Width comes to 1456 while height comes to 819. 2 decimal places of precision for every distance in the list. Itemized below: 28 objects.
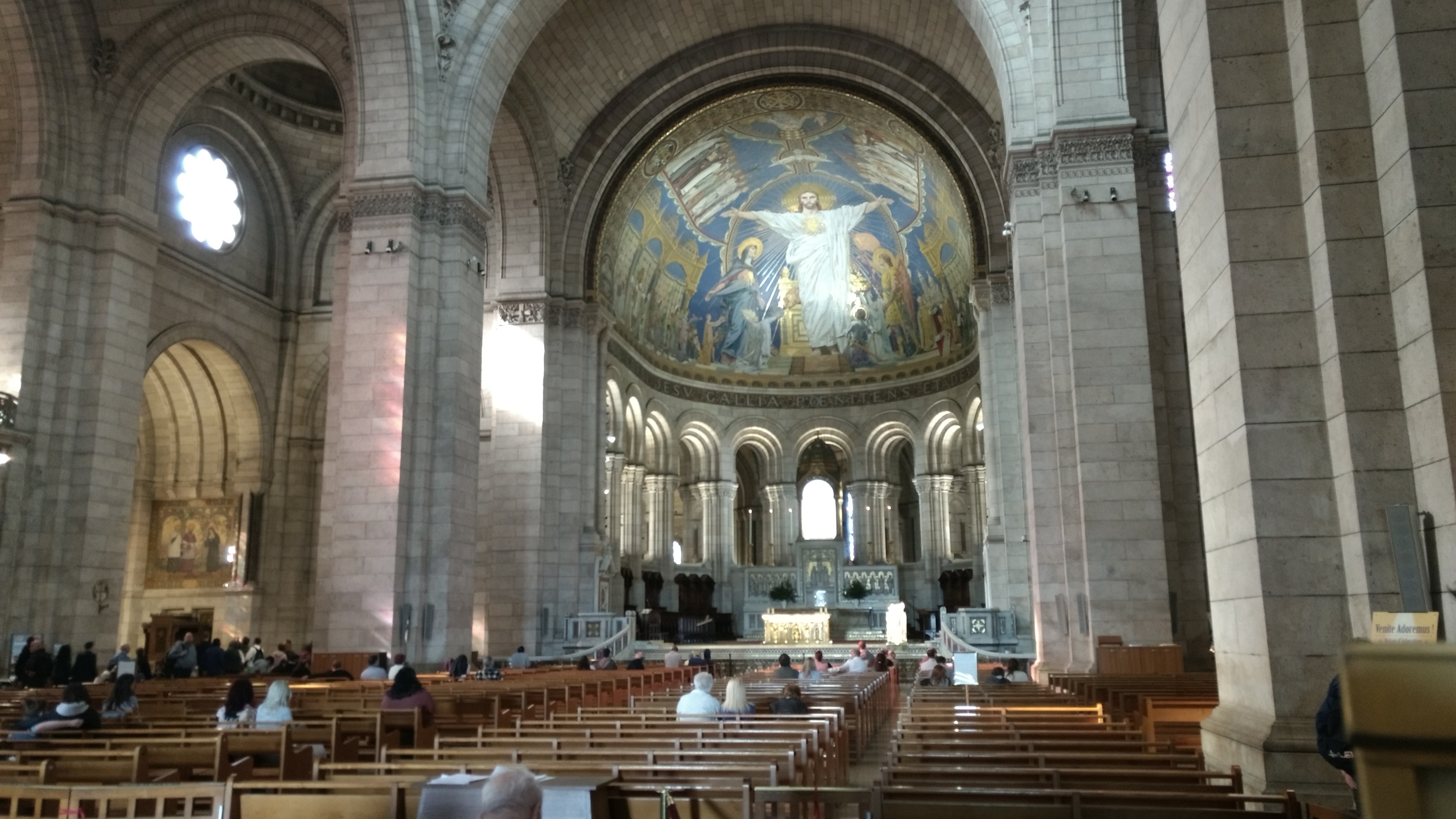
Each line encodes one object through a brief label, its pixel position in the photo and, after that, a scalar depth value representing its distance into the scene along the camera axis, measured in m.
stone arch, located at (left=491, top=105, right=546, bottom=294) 27.28
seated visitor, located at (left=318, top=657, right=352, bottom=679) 15.41
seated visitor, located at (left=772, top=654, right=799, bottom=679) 14.62
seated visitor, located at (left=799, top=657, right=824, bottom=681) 14.43
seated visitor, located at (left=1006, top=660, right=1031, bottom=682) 17.41
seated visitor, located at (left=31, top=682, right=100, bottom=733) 7.41
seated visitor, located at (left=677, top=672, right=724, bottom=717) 8.47
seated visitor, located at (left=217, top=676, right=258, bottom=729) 7.85
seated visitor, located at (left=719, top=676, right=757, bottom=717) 9.10
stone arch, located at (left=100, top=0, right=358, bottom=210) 20.05
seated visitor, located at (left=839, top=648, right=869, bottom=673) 17.58
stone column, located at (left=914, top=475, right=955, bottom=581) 38.78
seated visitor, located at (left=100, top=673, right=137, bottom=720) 8.55
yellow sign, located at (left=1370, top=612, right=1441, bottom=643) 5.16
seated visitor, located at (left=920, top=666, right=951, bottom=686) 15.77
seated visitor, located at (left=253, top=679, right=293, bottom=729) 7.85
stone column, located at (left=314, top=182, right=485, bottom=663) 17.64
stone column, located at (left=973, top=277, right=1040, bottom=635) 25.06
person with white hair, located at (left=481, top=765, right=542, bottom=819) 3.02
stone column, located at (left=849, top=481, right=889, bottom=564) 40.31
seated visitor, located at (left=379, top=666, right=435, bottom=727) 8.84
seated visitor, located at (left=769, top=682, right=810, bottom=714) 9.43
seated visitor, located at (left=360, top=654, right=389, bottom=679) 15.02
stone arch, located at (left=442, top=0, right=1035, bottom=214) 18.69
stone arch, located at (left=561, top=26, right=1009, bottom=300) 27.38
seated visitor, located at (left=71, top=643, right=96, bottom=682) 15.95
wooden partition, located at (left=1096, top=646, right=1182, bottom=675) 13.92
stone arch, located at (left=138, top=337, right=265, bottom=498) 26.77
